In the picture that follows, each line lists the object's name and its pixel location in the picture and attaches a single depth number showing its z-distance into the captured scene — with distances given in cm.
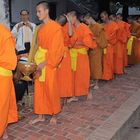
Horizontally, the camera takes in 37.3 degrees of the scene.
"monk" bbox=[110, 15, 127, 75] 510
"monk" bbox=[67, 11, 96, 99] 357
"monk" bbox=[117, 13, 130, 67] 528
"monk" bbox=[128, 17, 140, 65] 594
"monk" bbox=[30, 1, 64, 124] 281
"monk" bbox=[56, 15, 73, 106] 350
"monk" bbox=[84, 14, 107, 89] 423
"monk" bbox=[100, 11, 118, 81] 467
